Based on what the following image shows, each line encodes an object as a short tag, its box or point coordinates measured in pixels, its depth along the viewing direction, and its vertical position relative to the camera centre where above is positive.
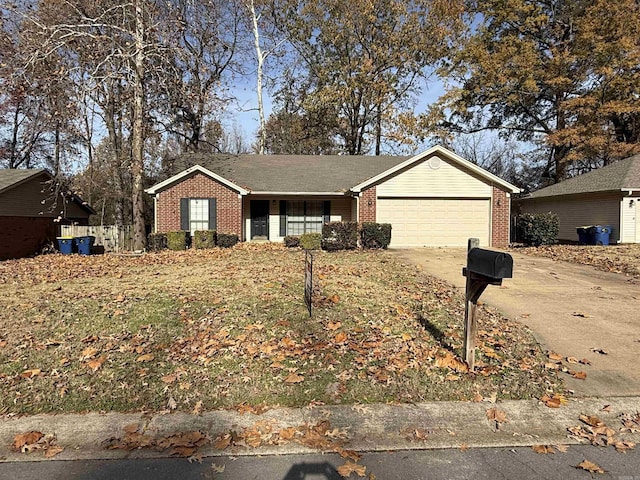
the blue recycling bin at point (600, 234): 16.59 -0.15
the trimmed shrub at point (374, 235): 15.09 -0.19
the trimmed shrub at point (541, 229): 15.93 +0.05
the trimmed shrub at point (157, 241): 15.98 -0.46
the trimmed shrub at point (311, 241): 15.38 -0.43
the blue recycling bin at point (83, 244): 16.17 -0.59
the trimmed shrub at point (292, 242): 16.39 -0.50
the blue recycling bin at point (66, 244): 16.02 -0.61
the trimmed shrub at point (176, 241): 16.02 -0.45
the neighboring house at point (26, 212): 15.02 +0.69
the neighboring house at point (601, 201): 16.91 +1.40
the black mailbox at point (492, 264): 3.49 -0.30
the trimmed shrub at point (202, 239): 15.95 -0.37
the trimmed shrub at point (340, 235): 14.70 -0.19
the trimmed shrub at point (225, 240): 16.31 -0.42
